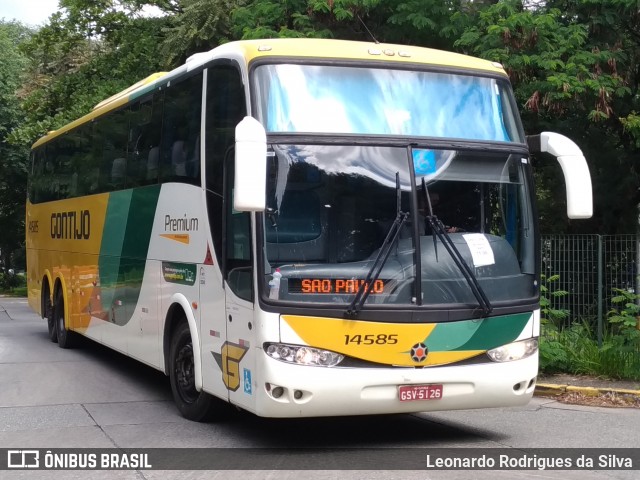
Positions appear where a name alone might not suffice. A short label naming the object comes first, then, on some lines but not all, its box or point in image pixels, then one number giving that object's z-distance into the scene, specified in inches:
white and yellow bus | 294.7
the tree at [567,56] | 576.1
